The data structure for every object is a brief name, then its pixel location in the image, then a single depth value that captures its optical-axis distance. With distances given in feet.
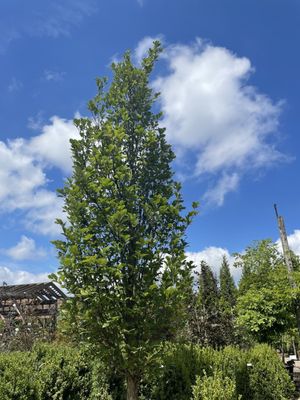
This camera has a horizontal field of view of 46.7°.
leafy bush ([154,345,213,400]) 19.08
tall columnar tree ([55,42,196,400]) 14.85
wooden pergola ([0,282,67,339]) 49.55
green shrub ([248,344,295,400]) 26.23
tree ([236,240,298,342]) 38.32
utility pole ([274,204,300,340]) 38.71
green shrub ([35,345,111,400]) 20.71
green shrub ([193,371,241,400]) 14.52
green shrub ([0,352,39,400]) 17.06
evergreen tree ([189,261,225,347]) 56.54
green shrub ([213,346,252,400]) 23.80
